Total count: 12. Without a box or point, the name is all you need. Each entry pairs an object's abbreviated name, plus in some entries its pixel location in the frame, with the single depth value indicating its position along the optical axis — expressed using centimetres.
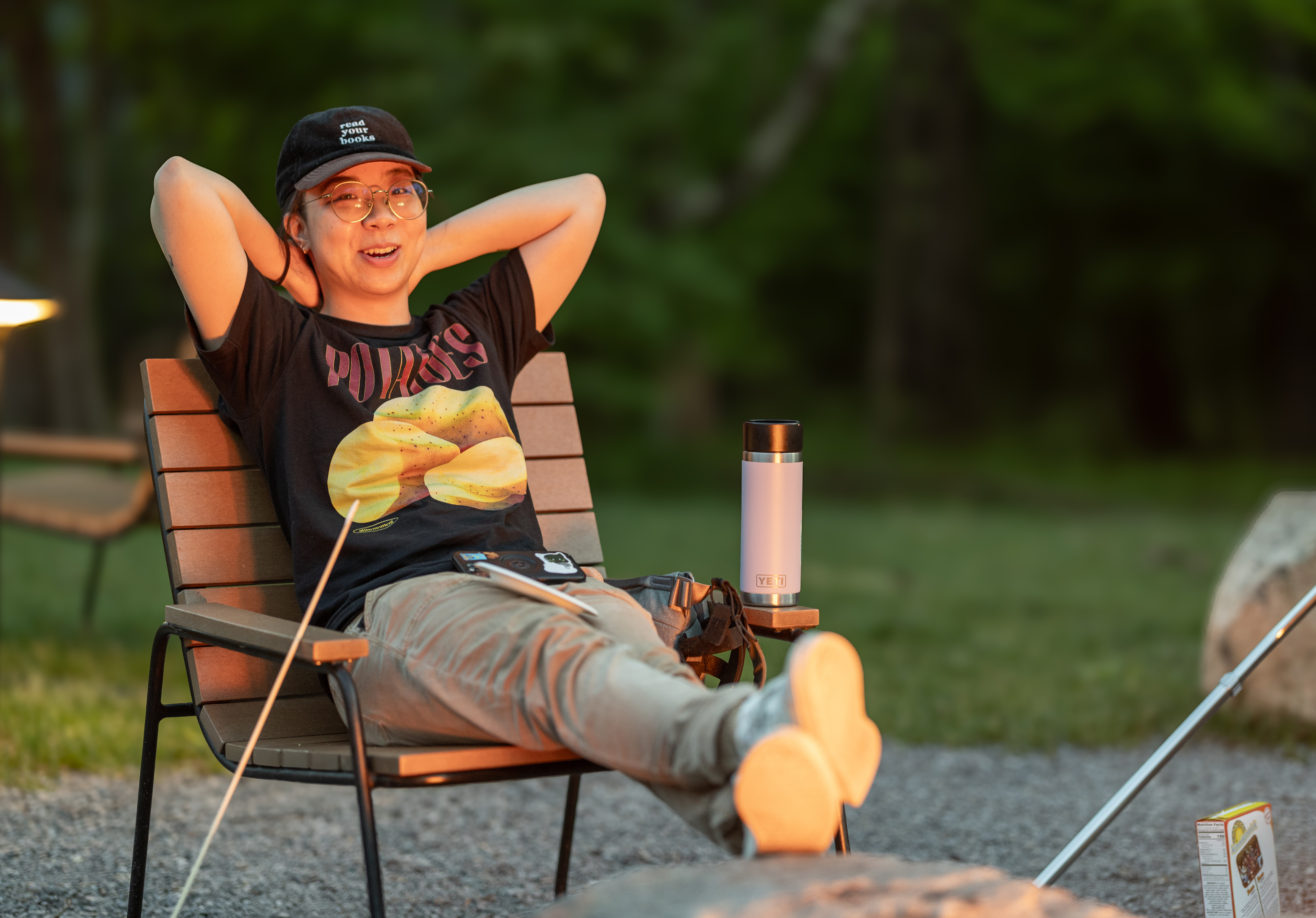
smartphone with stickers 477
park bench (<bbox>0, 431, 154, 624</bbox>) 1004
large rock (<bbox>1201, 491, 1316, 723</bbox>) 801
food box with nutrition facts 482
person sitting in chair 367
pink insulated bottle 521
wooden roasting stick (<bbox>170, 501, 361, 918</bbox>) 409
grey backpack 507
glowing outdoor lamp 765
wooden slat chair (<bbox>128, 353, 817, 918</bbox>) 441
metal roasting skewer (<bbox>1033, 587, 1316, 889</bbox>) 455
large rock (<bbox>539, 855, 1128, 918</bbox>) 325
